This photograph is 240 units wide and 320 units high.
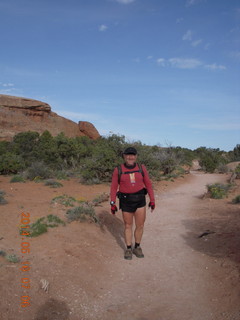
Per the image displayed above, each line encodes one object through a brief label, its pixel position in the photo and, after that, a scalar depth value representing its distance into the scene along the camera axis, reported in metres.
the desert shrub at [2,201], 7.29
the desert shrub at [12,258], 3.77
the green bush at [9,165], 16.11
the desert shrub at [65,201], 7.27
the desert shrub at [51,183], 12.15
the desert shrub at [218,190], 10.20
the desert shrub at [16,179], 12.89
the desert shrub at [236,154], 34.41
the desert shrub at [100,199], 8.51
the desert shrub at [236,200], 8.85
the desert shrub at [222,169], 25.48
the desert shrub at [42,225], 5.02
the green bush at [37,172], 14.16
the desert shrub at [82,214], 6.06
